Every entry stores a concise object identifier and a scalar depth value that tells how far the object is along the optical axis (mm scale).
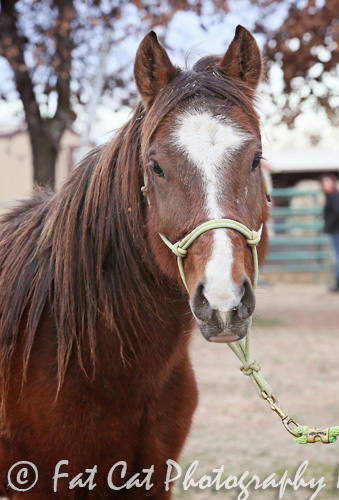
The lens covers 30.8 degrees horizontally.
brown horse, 2602
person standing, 13992
